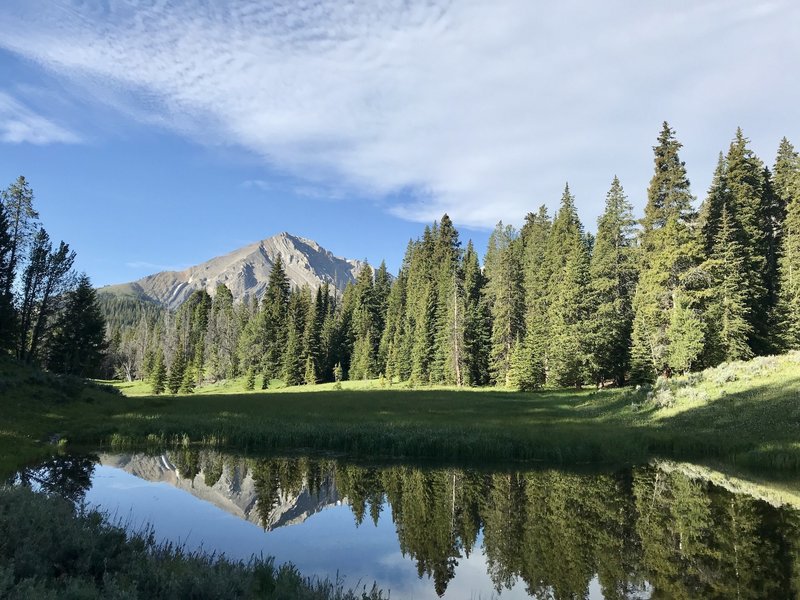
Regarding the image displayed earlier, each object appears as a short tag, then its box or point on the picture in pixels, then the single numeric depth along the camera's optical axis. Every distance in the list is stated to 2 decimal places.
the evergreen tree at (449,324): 69.75
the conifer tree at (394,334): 82.12
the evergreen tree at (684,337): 39.56
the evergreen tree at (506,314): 67.31
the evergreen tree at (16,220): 45.72
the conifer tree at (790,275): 45.53
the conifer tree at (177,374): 70.44
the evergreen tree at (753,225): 47.69
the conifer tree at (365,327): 89.38
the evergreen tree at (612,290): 50.22
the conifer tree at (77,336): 60.84
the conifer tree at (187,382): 69.06
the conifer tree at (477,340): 72.75
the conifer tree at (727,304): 43.12
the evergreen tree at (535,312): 56.72
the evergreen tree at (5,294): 44.78
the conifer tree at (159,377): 69.94
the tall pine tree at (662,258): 43.66
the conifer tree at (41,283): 48.81
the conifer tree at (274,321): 92.56
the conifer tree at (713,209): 48.78
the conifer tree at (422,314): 76.56
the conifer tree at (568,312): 51.78
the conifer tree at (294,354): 84.50
